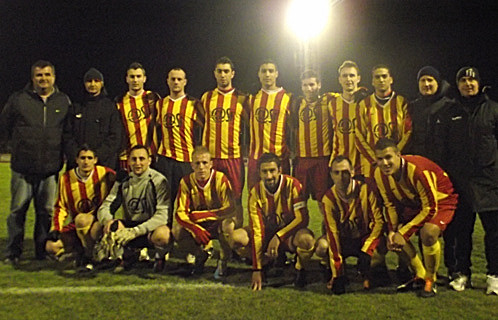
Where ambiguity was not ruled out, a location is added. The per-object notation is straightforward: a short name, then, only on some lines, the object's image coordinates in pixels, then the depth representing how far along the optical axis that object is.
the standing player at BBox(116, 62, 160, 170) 4.16
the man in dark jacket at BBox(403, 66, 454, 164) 3.41
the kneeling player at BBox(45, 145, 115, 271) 3.61
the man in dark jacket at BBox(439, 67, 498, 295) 3.10
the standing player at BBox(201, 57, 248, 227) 4.07
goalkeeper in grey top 3.52
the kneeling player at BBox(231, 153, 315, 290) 3.21
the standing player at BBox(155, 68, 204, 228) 4.07
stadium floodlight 12.93
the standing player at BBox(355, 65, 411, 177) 3.66
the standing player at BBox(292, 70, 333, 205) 4.00
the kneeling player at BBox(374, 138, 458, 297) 3.03
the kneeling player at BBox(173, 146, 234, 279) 3.45
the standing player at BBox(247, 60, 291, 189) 4.01
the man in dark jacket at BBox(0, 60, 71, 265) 3.76
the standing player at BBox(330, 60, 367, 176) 3.88
